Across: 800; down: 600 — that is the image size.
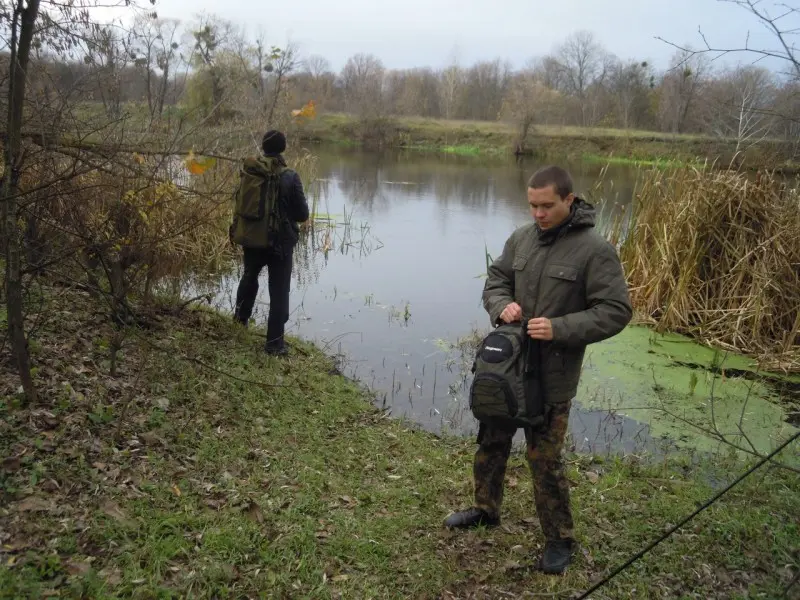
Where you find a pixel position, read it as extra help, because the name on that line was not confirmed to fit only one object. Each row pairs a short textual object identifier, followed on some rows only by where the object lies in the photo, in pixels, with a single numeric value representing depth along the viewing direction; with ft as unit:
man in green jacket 8.79
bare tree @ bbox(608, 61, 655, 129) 142.66
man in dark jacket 17.01
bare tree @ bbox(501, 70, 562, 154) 124.88
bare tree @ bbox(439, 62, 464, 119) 184.71
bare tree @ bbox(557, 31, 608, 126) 172.96
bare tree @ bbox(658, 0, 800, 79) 7.48
